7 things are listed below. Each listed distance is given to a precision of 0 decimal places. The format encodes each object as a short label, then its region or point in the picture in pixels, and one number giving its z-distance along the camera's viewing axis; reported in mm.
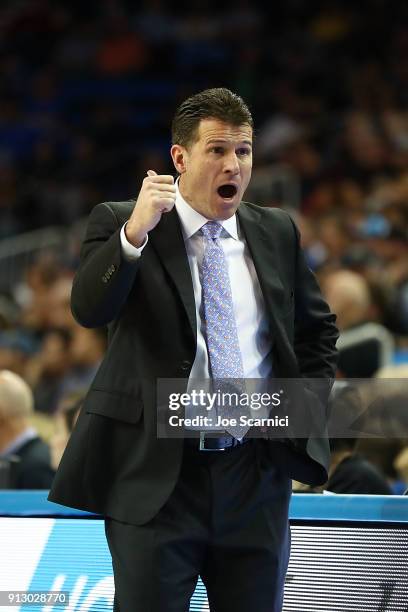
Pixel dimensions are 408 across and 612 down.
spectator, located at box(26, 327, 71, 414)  18422
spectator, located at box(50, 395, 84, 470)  11305
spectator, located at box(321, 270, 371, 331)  14461
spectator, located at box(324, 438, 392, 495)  8867
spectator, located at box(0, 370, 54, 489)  10867
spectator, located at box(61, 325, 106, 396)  17906
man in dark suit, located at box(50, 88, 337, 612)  5758
